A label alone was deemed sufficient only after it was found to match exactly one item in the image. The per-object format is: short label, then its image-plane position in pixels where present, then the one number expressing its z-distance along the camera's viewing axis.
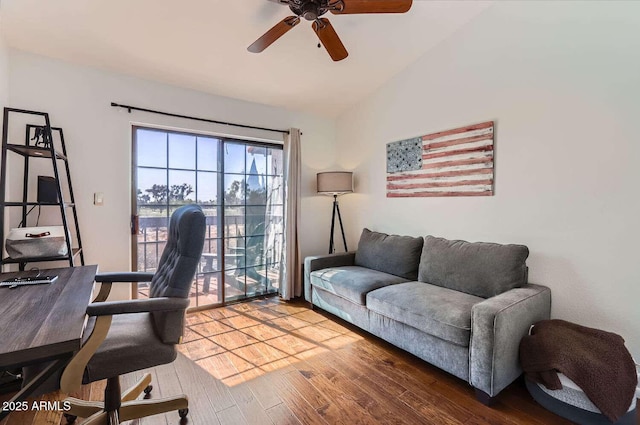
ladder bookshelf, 1.93
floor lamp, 3.57
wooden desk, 0.85
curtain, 3.57
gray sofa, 1.72
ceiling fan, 1.66
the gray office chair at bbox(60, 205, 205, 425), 1.17
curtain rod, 2.67
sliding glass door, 2.91
